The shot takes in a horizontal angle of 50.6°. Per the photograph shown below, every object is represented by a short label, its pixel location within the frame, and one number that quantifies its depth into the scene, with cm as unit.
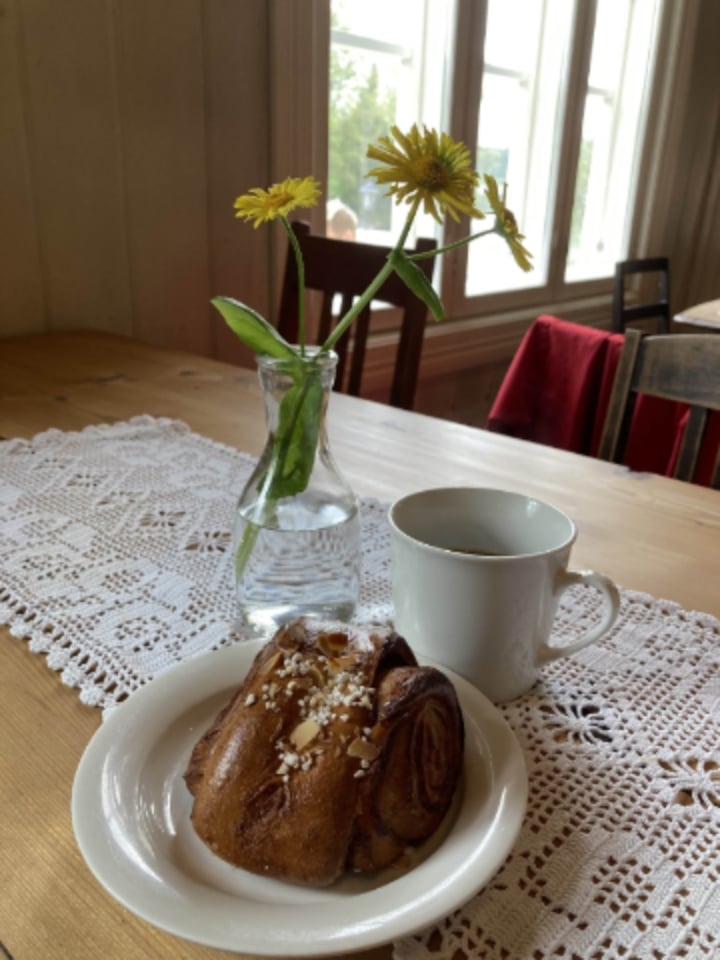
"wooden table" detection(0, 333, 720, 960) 30
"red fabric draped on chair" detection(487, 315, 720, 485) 135
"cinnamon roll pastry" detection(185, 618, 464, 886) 29
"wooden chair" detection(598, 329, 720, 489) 85
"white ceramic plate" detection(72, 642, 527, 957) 26
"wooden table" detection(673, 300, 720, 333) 181
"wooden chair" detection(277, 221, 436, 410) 110
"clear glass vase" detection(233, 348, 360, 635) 43
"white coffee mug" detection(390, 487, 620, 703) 38
